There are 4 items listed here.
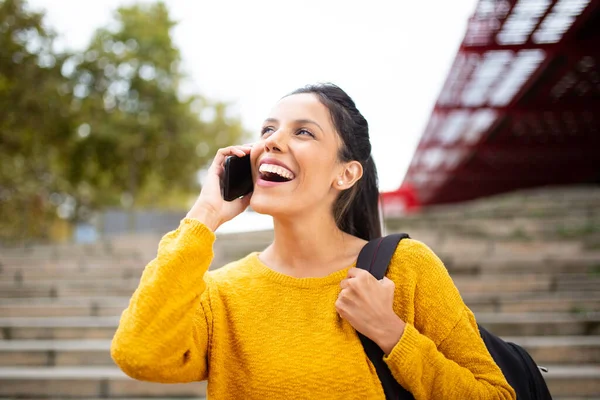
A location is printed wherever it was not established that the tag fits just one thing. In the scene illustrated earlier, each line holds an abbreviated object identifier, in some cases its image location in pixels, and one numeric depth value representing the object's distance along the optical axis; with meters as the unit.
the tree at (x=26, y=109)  12.79
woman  1.50
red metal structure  8.80
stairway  4.07
